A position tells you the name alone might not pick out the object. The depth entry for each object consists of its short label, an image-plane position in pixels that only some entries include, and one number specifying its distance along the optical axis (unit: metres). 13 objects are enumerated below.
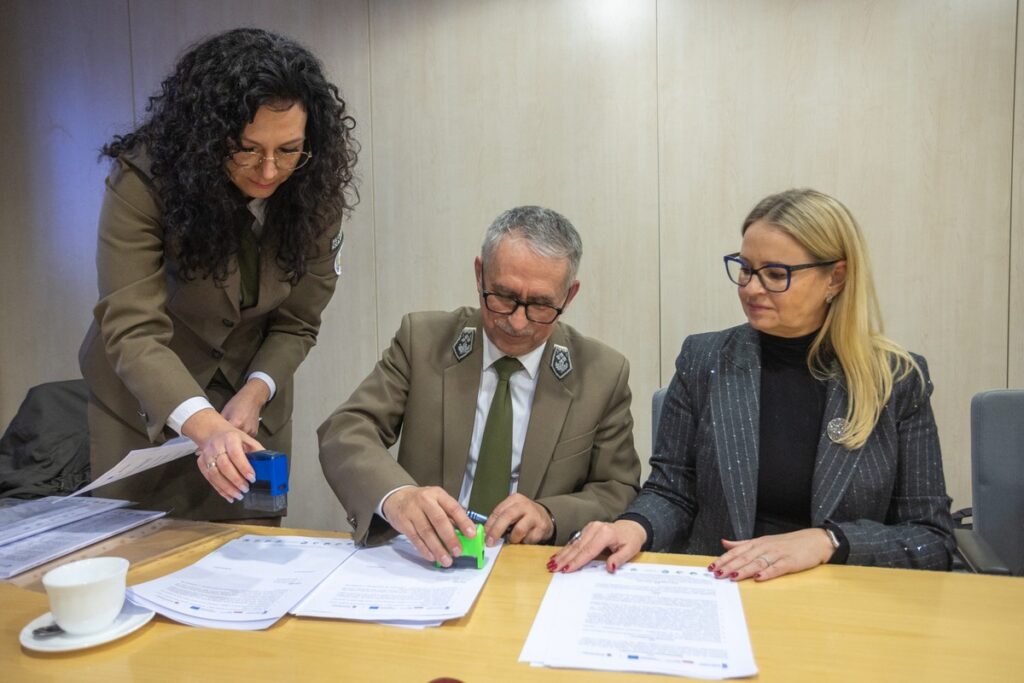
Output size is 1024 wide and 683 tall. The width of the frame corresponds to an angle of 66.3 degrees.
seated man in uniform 1.78
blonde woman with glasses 1.68
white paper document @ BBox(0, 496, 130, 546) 1.57
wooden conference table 1.05
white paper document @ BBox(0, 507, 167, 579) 1.43
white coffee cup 1.11
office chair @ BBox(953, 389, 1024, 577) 2.07
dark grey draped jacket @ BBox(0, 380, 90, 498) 3.06
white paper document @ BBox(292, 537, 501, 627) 1.21
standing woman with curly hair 1.64
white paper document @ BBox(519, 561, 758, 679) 1.06
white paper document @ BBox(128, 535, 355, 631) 1.21
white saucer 1.10
